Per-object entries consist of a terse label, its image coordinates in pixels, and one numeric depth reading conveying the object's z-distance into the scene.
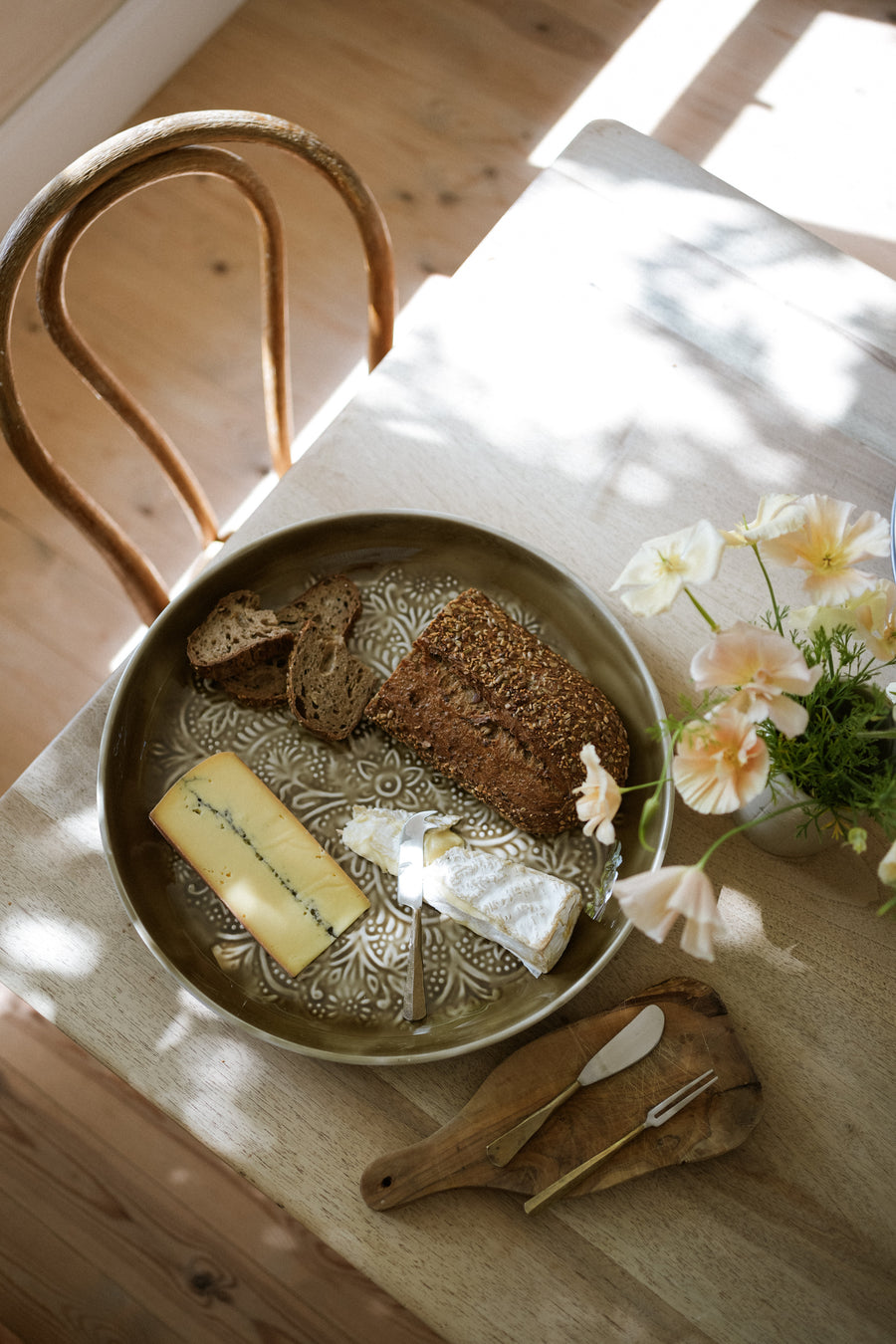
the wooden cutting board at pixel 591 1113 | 0.74
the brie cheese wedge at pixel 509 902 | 0.77
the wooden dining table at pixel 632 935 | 0.73
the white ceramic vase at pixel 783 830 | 0.74
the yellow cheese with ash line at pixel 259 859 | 0.80
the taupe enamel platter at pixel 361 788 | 0.78
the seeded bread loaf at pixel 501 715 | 0.83
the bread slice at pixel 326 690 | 0.86
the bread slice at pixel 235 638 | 0.87
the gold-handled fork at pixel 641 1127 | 0.73
